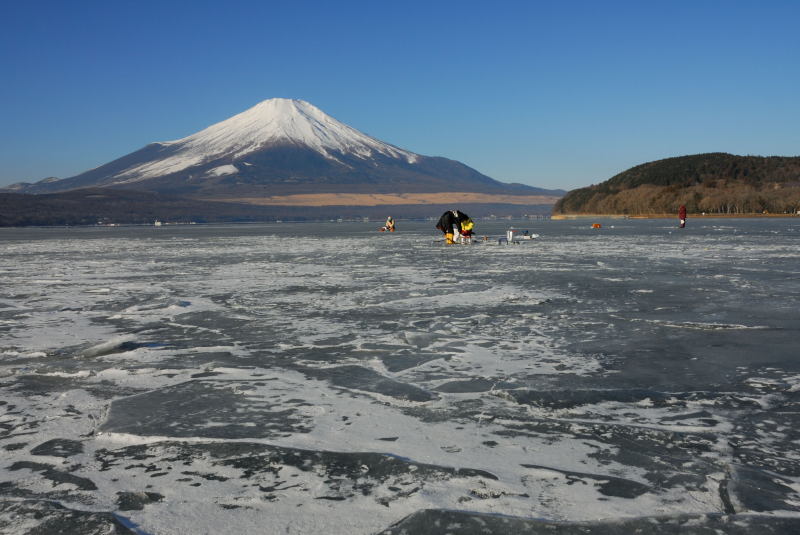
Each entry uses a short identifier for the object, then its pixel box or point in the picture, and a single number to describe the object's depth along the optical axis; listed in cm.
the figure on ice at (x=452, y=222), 3272
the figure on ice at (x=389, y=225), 6097
